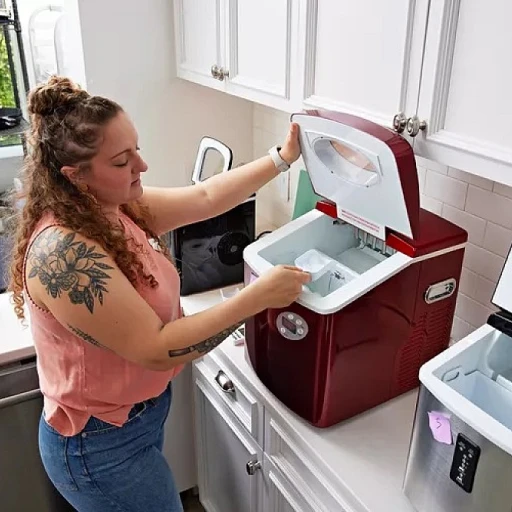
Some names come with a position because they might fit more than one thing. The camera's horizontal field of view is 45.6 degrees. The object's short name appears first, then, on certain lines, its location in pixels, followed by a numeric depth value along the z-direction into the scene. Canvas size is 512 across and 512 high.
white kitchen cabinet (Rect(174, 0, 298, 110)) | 1.41
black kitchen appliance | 1.70
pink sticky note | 0.94
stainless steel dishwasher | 1.58
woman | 1.05
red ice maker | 1.15
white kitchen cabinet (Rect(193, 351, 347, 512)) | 1.32
